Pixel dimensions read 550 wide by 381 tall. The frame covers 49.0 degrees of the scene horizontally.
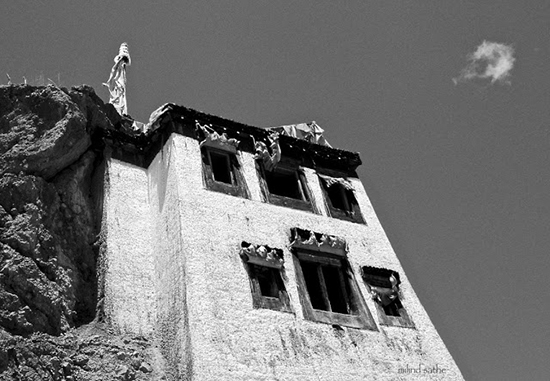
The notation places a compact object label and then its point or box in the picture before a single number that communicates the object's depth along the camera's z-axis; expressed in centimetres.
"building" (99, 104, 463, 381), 1407
